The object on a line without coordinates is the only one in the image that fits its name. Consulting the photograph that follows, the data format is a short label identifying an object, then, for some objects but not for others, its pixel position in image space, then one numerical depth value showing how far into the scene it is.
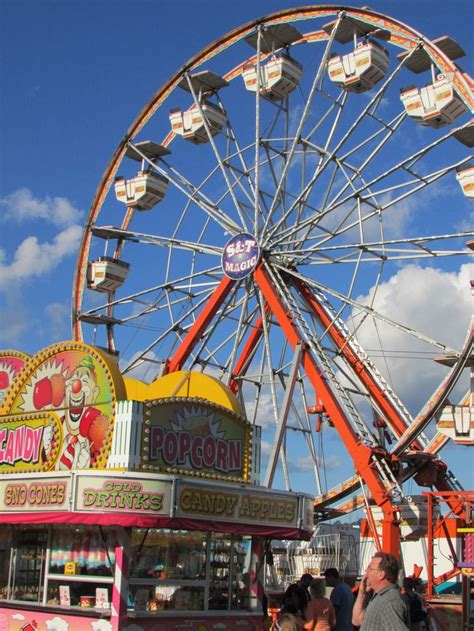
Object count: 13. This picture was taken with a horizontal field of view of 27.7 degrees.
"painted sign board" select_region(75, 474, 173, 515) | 11.20
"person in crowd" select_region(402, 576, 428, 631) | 9.29
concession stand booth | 11.32
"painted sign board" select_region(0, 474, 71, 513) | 11.77
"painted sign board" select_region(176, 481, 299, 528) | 11.55
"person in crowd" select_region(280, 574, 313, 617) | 10.00
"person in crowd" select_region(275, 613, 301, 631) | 8.54
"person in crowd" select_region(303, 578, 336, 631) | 9.26
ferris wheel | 19.98
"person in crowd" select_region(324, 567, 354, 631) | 10.02
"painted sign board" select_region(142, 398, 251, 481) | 12.08
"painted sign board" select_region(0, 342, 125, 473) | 12.38
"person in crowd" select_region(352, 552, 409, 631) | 5.63
